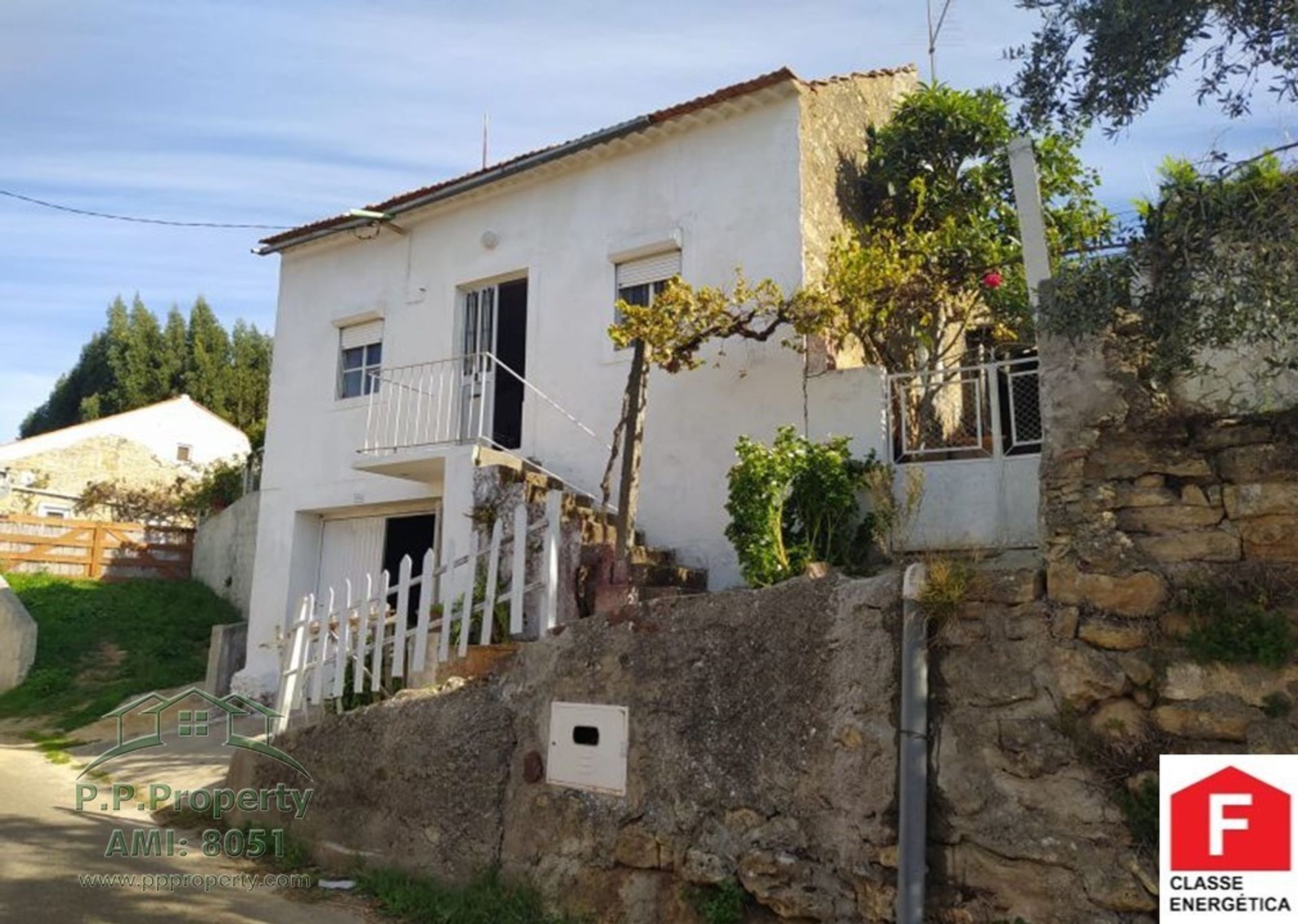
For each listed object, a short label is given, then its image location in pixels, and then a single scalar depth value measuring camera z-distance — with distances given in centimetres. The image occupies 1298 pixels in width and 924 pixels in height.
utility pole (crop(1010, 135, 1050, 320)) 498
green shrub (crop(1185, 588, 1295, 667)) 369
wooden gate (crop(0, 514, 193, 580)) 1614
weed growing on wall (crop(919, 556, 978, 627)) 438
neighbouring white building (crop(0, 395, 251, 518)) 2052
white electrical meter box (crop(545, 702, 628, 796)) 525
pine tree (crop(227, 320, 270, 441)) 2953
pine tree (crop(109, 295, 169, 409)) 2888
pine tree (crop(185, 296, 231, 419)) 2903
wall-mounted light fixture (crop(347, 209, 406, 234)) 1159
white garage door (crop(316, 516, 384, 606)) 1180
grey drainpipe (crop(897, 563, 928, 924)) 406
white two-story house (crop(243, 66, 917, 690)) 893
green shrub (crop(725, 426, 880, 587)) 707
